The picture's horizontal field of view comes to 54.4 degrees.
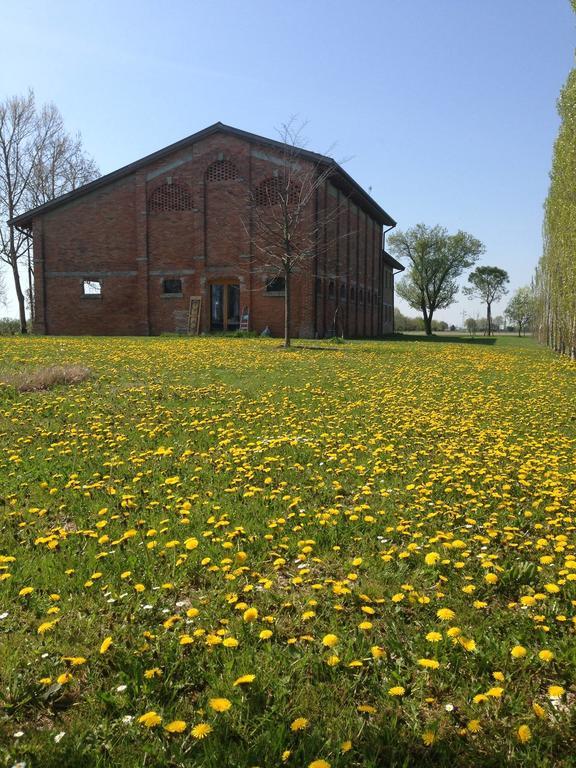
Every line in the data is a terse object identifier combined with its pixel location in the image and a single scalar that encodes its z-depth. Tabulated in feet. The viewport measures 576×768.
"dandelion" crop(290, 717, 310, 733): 6.91
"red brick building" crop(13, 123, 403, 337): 97.14
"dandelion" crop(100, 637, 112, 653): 8.39
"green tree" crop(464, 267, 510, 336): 266.16
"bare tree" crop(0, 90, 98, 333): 124.57
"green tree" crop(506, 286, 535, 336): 306.14
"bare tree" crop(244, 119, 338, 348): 91.61
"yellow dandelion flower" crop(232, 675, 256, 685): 7.60
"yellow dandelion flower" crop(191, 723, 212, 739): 6.73
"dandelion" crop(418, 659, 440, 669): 7.82
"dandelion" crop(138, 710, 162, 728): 6.94
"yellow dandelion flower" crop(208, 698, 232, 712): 7.01
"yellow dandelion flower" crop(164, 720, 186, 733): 6.68
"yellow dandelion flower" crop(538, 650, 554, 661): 8.00
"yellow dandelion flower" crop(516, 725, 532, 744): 6.76
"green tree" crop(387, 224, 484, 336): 218.79
